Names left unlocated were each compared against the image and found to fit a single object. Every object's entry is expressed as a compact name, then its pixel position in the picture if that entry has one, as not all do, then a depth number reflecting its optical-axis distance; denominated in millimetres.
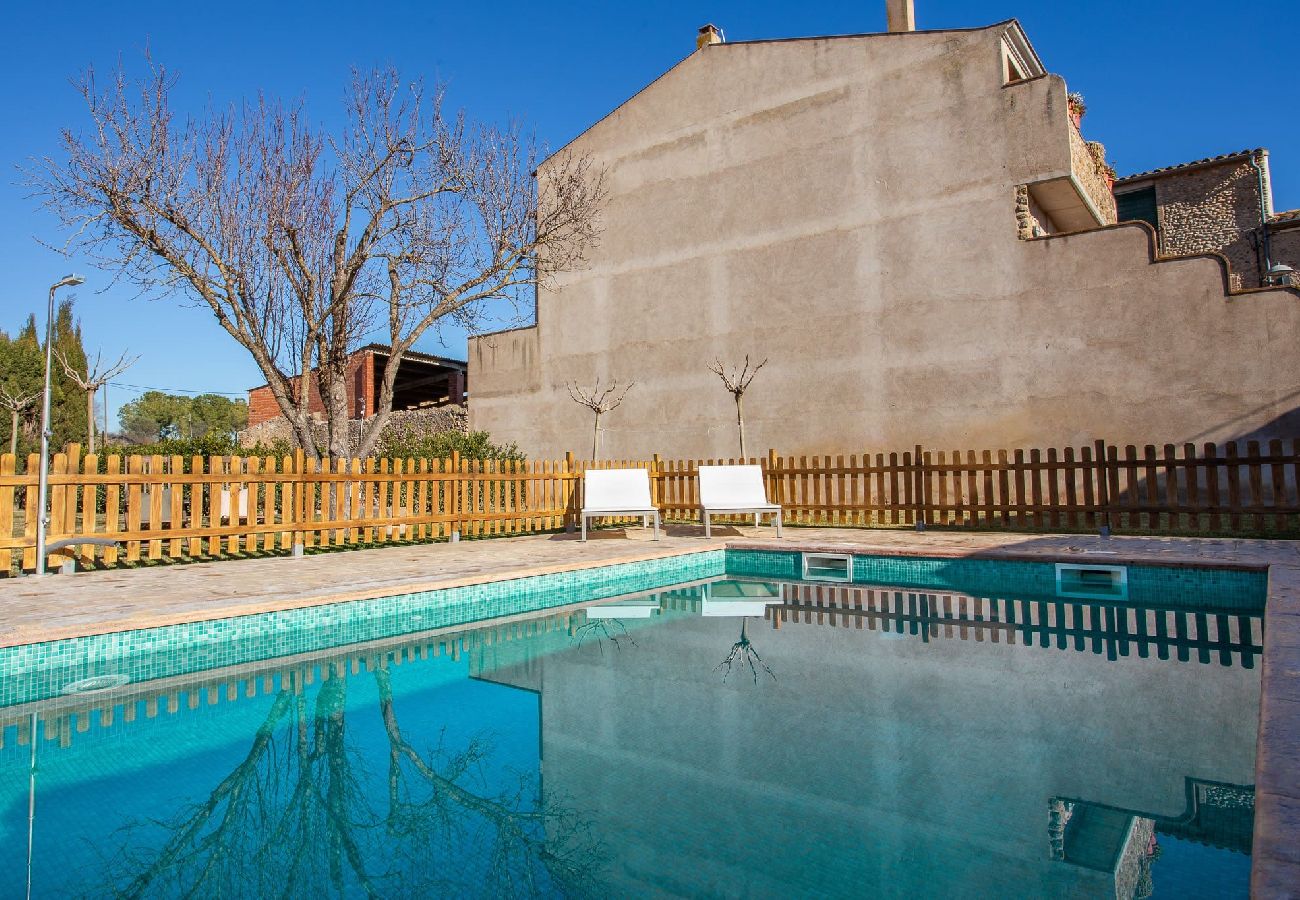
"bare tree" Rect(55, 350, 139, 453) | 18809
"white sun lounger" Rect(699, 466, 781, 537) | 10594
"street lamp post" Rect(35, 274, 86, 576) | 6559
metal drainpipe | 19372
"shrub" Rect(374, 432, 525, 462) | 15469
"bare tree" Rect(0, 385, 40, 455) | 25369
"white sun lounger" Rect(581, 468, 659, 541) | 10594
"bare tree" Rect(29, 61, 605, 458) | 10352
